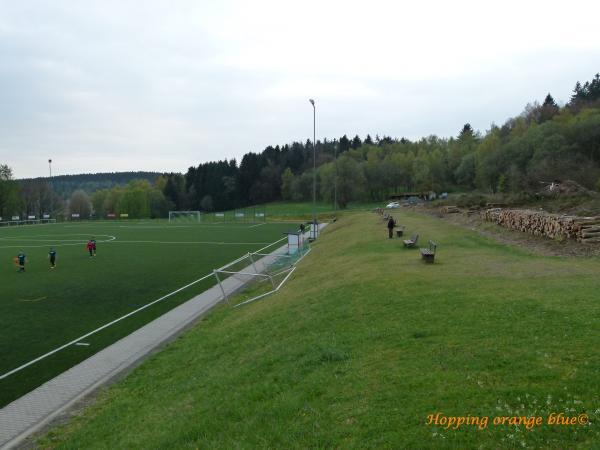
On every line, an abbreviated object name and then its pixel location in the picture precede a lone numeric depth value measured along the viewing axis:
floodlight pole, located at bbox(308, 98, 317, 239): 40.24
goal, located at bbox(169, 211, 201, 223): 91.25
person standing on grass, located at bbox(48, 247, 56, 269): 28.91
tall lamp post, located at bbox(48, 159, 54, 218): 136.43
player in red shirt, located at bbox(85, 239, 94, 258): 34.06
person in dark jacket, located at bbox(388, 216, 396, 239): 26.40
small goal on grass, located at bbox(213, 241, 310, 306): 19.05
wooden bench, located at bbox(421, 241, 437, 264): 16.67
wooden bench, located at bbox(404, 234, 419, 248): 21.75
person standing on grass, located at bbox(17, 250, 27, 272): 27.53
